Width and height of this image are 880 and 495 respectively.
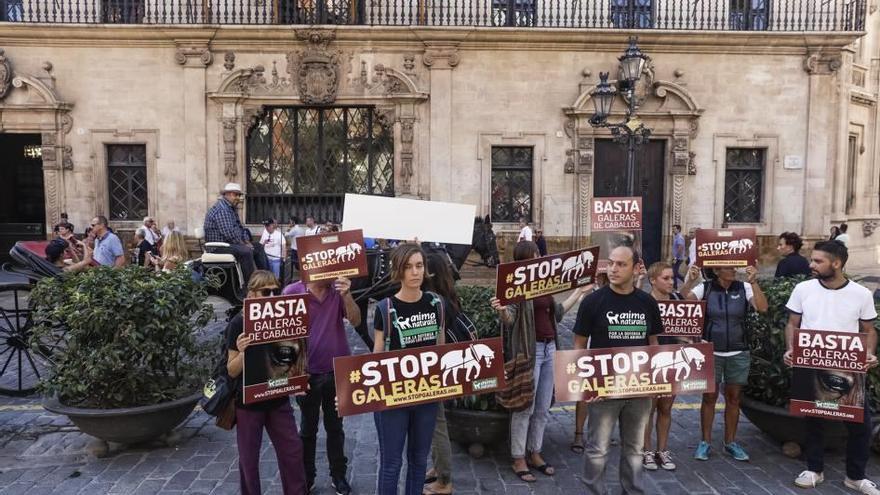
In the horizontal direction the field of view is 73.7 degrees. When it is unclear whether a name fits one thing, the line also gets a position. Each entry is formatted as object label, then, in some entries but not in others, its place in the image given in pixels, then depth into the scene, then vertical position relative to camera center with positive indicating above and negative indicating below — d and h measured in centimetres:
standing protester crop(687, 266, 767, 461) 506 -110
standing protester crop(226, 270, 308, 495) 400 -156
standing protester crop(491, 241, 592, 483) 479 -121
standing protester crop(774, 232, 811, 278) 747 -69
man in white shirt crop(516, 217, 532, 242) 1560 -68
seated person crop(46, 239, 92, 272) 772 -71
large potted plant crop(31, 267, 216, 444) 496 -126
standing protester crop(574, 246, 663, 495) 412 -97
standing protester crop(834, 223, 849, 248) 1431 -73
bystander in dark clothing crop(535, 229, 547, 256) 1612 -103
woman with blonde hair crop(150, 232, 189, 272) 915 -72
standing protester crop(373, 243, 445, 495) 393 -92
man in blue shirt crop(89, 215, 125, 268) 964 -76
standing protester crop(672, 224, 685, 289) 1591 -124
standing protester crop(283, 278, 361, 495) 445 -120
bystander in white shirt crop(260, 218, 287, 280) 1414 -92
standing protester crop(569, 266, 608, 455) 541 -205
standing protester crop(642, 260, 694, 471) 503 -175
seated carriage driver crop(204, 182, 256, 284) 757 -34
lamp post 1159 +227
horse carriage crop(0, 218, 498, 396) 680 -111
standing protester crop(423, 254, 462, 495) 440 -168
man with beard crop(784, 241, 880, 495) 459 -86
